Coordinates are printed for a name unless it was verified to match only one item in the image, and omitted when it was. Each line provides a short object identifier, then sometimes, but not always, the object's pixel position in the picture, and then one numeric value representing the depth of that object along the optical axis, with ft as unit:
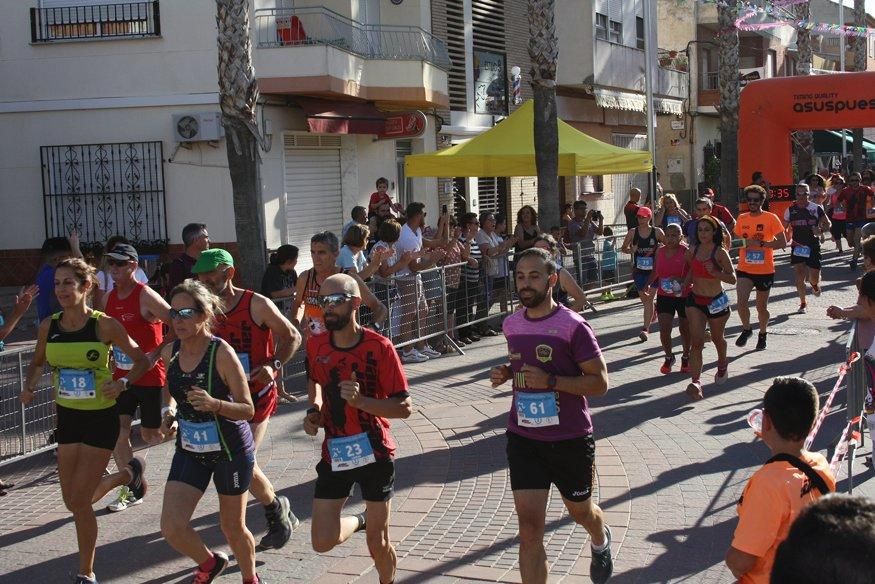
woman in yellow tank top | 19.39
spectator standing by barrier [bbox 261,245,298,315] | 33.86
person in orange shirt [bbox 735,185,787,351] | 43.01
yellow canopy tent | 56.90
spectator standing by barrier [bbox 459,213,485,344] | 46.34
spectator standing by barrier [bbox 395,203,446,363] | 41.70
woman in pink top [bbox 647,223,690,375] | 37.27
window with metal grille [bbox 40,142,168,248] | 60.08
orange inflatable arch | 76.48
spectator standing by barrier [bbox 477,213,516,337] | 48.14
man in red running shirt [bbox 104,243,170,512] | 23.99
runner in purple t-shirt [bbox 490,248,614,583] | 17.62
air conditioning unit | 58.54
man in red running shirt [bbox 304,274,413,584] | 17.67
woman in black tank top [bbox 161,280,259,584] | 17.99
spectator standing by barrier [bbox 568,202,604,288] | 56.85
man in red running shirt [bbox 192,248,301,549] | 21.01
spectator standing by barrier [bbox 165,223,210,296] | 32.09
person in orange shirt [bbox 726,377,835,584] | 11.84
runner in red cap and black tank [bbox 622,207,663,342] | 45.83
